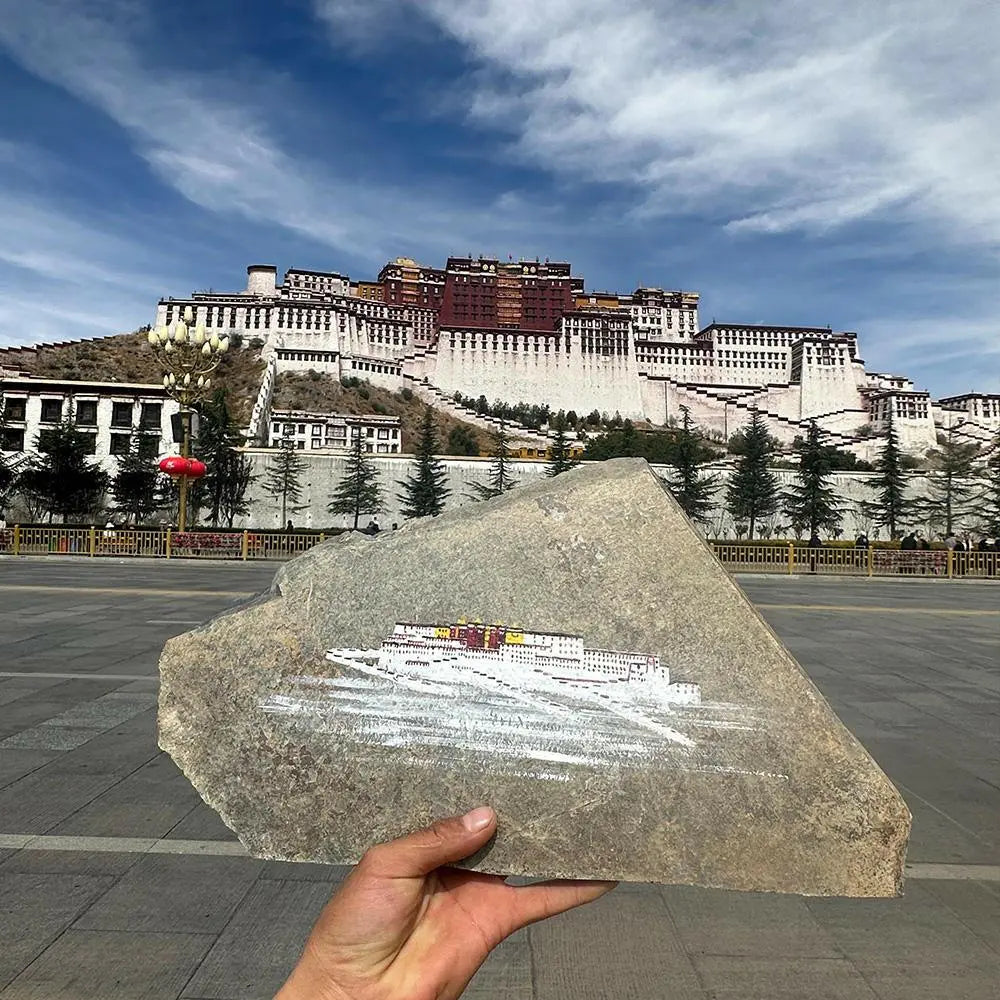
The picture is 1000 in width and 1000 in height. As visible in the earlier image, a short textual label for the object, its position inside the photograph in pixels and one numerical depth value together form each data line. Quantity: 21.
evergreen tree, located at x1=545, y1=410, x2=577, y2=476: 35.16
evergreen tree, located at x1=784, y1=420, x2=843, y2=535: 35.22
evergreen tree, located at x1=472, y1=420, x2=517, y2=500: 36.28
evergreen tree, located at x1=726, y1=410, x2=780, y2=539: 36.19
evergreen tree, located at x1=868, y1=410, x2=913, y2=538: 36.12
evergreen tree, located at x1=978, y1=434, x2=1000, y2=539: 33.19
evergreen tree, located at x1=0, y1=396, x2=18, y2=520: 29.30
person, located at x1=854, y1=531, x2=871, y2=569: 20.56
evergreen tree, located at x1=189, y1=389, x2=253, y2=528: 33.31
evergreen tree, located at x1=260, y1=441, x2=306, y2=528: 34.78
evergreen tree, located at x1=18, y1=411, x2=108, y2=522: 30.00
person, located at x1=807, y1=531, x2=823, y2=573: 20.15
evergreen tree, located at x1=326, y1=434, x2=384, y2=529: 34.88
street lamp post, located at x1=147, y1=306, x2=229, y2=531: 17.27
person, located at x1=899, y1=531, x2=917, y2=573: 20.47
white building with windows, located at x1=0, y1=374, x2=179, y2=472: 32.75
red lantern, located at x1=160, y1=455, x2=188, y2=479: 17.66
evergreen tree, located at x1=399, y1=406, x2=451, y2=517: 34.97
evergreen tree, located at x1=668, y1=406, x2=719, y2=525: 35.81
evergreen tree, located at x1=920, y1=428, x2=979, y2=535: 36.31
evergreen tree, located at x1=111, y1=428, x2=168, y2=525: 30.70
